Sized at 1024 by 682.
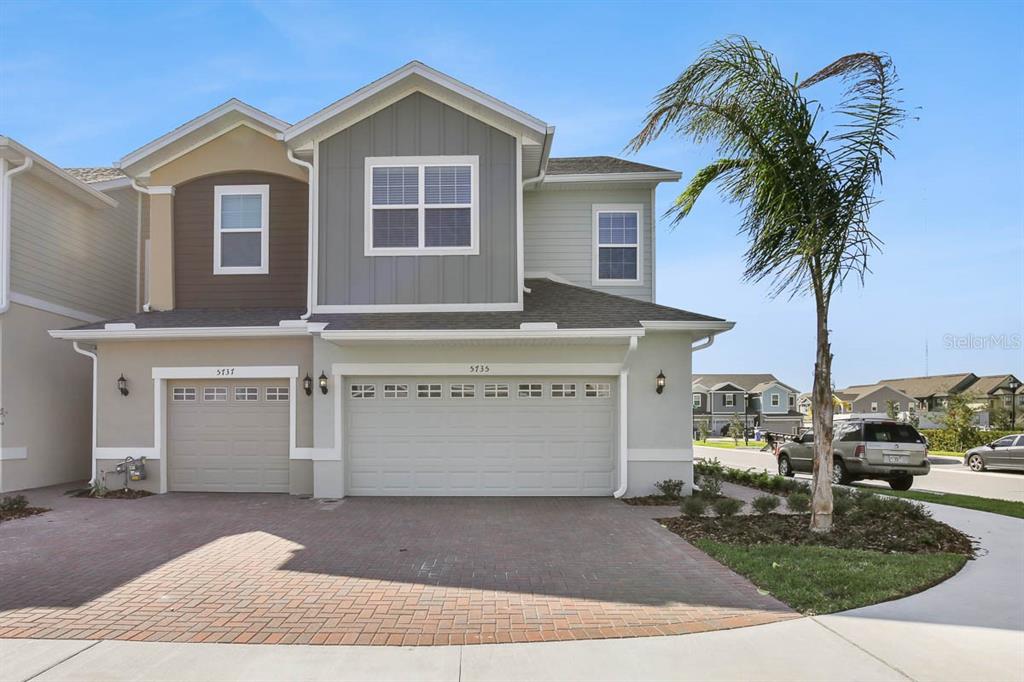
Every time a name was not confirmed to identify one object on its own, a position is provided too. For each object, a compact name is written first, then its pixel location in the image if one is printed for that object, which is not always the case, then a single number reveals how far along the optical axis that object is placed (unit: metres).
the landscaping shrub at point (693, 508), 9.48
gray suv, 15.66
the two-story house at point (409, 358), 11.90
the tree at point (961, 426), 31.58
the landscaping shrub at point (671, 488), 11.55
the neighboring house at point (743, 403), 64.38
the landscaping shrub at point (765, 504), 9.30
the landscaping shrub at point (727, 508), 9.19
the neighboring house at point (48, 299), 12.85
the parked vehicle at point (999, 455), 22.78
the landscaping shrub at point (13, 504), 10.42
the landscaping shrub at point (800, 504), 9.27
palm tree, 8.33
